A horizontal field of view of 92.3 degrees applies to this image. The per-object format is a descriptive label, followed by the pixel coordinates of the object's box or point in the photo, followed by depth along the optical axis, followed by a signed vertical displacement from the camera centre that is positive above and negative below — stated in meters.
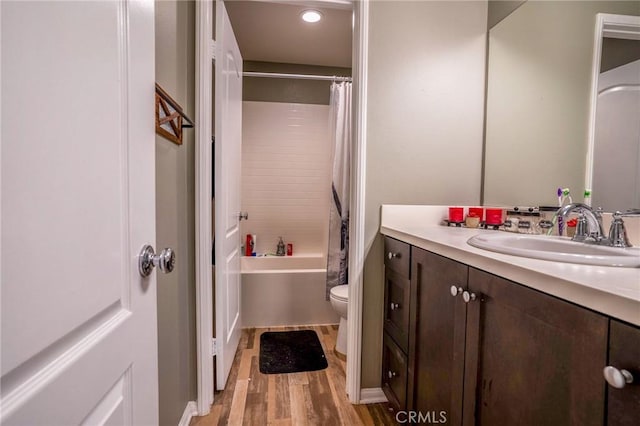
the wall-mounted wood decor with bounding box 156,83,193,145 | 1.00 +0.27
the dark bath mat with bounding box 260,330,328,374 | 1.96 -1.11
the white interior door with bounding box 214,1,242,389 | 1.57 +0.03
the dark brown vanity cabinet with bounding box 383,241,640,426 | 0.52 -0.36
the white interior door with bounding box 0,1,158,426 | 0.33 -0.03
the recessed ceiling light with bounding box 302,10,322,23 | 2.20 +1.29
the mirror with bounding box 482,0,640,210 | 1.24 +0.44
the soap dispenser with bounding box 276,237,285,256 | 3.18 -0.59
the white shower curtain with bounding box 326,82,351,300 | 2.45 -0.08
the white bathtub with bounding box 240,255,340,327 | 2.55 -0.90
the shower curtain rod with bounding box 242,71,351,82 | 2.75 +1.06
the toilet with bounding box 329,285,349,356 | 2.03 -0.77
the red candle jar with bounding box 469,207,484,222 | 1.59 -0.09
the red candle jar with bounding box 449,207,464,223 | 1.60 -0.10
